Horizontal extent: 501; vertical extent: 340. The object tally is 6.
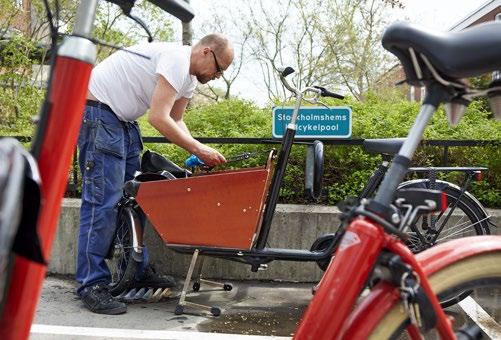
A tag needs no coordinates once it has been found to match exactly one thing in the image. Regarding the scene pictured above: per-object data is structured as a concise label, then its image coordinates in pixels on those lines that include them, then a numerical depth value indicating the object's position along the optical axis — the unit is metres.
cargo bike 3.77
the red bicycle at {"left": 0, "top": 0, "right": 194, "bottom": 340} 1.28
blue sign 4.81
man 3.92
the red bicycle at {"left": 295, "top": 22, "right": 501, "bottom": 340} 1.43
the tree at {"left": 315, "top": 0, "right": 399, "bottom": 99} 20.11
